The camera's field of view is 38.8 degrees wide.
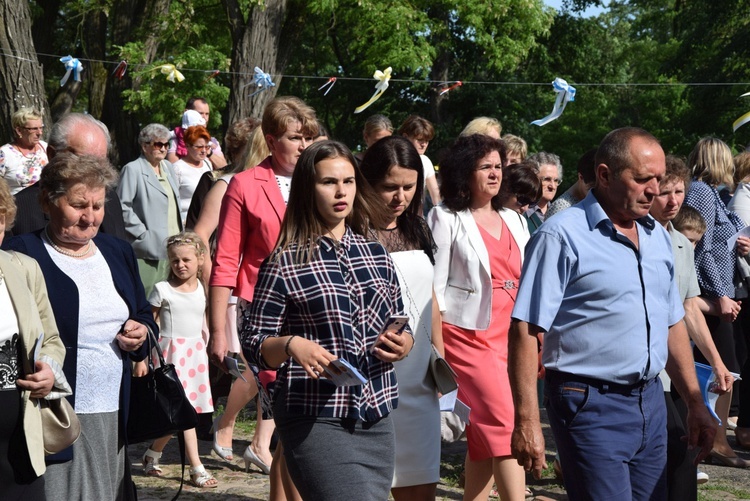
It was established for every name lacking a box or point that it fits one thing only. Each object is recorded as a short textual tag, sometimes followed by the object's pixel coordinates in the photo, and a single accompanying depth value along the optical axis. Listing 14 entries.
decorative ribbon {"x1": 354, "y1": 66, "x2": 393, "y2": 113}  11.26
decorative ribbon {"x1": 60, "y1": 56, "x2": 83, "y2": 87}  13.77
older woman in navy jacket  4.21
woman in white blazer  5.35
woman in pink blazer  5.02
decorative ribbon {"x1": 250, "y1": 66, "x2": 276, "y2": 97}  14.32
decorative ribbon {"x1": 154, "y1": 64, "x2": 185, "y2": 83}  14.07
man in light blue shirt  3.86
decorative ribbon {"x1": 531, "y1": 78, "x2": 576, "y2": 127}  10.60
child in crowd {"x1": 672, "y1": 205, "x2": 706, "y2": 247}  6.60
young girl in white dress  7.02
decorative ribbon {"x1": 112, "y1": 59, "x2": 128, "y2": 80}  19.69
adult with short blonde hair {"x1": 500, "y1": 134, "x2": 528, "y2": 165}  8.71
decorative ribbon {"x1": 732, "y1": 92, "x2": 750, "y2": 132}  10.21
